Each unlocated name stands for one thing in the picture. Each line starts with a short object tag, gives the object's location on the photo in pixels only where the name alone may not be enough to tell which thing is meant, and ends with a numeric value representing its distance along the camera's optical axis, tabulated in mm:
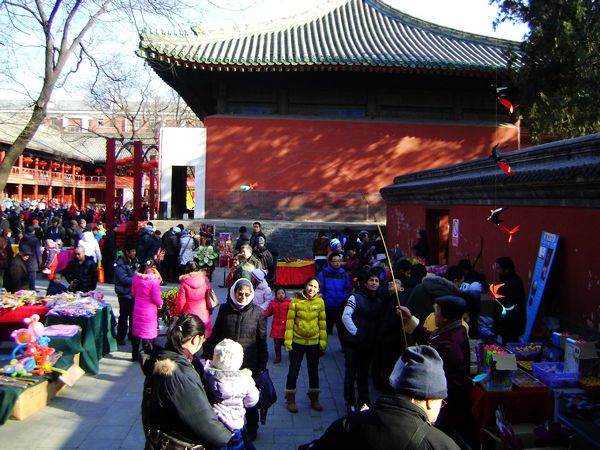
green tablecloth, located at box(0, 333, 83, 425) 5000
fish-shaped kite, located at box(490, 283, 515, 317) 5582
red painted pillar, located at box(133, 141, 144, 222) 16031
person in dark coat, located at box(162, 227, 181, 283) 12789
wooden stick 4285
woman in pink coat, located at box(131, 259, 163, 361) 6582
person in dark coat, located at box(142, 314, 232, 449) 2811
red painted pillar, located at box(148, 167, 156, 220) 19547
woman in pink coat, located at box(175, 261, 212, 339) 6188
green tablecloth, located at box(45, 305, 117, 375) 6488
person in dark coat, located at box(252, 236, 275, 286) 9873
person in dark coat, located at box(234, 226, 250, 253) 11268
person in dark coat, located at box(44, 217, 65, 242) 14930
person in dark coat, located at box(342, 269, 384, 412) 5191
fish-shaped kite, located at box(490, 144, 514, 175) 6695
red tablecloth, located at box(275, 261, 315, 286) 12094
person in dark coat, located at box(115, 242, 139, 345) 7230
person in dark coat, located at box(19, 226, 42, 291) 9938
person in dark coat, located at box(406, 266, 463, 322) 4918
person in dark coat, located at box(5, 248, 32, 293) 8844
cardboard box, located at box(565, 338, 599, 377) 4316
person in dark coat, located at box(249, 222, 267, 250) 11439
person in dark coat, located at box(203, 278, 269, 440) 4660
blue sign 5648
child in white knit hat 3412
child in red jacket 6980
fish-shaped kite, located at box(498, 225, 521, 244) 6627
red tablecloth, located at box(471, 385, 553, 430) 4270
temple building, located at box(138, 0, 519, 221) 16594
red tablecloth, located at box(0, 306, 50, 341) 6887
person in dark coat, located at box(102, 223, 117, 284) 12281
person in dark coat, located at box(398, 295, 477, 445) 3658
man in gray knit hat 1938
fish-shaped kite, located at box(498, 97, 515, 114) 6484
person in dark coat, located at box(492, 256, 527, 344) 5621
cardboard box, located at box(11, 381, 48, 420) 5109
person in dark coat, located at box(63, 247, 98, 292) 8195
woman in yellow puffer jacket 5375
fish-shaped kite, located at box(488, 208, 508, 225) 6649
